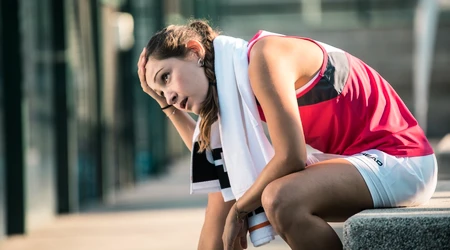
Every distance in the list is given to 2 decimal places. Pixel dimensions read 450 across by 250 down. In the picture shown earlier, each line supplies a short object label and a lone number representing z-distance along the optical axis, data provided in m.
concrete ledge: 5.02
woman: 5.42
